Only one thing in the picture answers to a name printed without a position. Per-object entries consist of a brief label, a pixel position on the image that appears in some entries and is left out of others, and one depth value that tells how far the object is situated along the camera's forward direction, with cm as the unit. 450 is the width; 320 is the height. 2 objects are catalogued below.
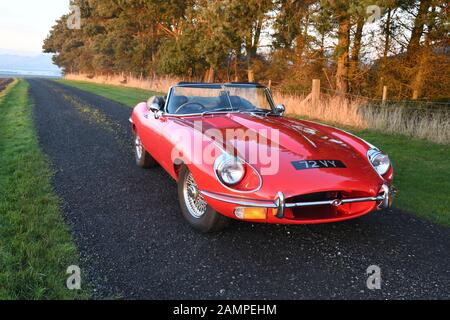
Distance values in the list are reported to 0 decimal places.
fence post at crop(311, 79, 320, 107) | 1228
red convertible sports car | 292
